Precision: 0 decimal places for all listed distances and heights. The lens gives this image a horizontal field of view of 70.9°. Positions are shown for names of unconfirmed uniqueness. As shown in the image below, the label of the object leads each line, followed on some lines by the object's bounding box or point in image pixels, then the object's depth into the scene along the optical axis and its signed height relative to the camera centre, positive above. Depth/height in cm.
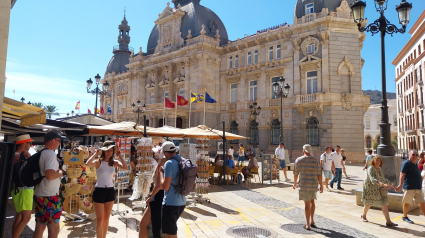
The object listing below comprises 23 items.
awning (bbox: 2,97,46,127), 652 +67
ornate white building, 2745 +724
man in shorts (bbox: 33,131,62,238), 479 -102
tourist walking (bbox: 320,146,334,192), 1295 -108
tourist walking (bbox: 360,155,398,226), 730 -121
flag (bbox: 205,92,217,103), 2344 +312
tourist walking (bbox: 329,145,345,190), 1310 -116
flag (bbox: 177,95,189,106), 2583 +331
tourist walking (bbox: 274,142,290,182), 1605 -79
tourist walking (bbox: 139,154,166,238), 516 -133
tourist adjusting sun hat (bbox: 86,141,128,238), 545 -89
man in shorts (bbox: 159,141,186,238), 465 -95
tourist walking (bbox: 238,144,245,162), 2259 -108
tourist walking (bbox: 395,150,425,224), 752 -101
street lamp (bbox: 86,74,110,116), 2222 +415
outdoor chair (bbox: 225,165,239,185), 1422 -153
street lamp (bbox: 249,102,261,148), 3173 +45
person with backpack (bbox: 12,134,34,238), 491 -106
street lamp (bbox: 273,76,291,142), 2224 +402
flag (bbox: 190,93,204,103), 2527 +350
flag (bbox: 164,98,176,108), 2605 +306
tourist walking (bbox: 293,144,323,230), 704 -95
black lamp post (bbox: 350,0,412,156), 956 +394
